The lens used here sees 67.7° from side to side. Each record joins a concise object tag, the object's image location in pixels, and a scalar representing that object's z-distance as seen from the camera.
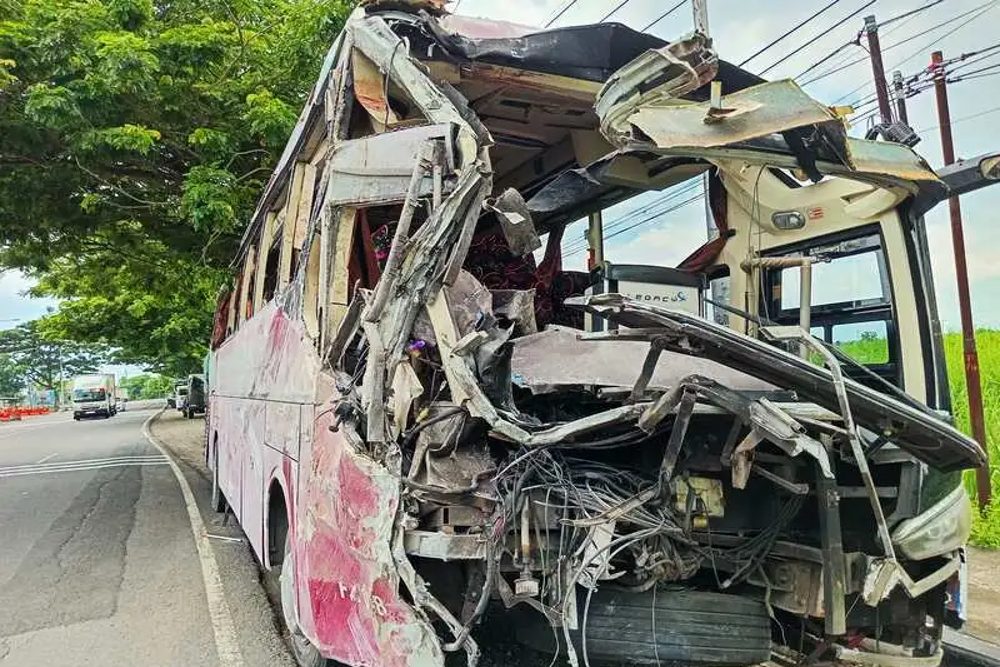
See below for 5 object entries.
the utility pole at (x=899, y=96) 8.35
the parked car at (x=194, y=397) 33.19
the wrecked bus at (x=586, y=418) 2.69
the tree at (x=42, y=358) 69.69
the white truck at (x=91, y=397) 40.66
